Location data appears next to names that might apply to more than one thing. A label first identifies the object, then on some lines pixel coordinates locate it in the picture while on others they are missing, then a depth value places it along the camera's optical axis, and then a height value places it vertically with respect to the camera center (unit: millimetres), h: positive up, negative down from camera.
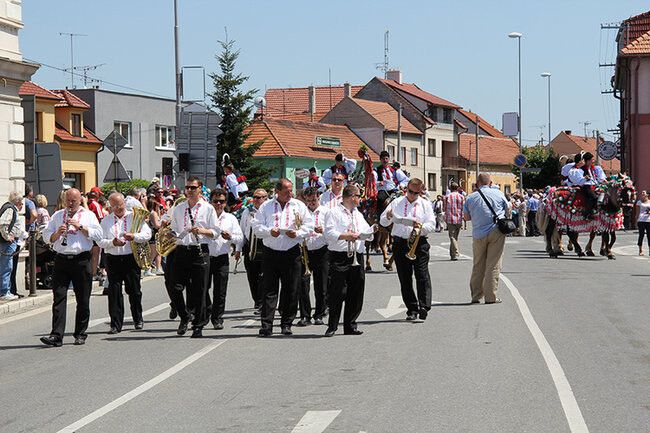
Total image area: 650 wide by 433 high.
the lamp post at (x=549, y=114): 79212 +7093
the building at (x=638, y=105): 47219 +4658
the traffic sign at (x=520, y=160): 46719 +1843
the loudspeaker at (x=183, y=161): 30078 +1158
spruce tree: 55406 +5024
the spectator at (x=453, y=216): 23975 -490
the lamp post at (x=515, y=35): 59594 +10302
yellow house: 51094 +3356
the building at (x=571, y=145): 122750 +6960
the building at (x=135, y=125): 56000 +4513
